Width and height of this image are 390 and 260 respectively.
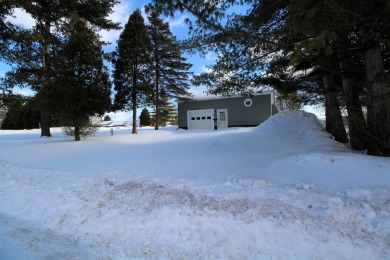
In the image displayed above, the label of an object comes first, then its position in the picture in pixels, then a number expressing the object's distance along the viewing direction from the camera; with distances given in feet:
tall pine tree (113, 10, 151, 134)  58.85
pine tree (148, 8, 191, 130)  73.77
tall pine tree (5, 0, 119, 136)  41.84
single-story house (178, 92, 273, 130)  71.56
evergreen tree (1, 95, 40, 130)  109.60
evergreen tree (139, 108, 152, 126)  147.95
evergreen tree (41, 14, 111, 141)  38.60
